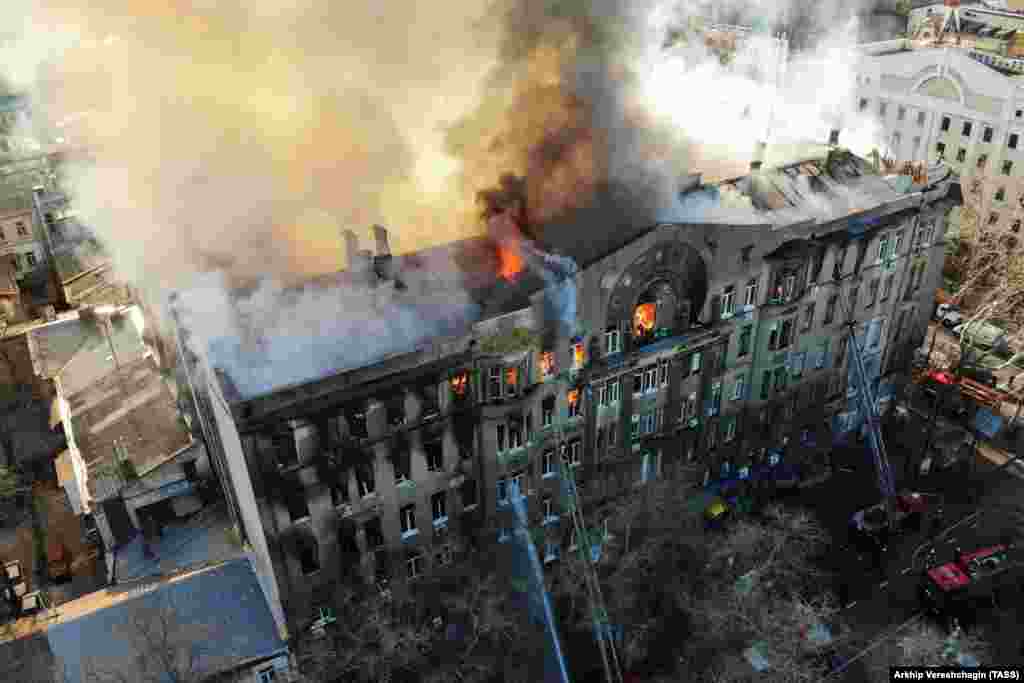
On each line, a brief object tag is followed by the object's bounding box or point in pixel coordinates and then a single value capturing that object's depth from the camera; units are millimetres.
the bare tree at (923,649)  29609
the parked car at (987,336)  47594
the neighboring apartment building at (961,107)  55250
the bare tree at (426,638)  26859
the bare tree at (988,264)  49188
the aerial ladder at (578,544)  27203
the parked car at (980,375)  44844
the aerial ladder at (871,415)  34406
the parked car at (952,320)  50844
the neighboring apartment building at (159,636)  25312
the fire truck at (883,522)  34250
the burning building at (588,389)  24922
